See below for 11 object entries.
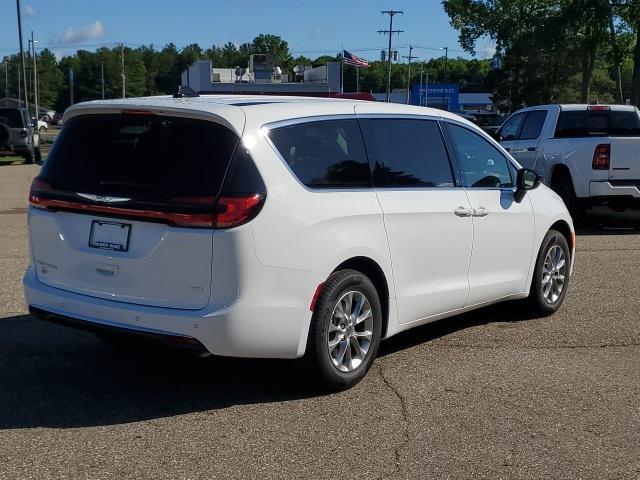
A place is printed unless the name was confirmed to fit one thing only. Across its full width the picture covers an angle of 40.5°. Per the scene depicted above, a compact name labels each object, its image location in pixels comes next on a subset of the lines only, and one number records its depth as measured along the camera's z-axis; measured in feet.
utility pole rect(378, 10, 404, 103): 298.97
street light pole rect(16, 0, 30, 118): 120.16
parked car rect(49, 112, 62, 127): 326.96
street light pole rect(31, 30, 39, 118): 171.17
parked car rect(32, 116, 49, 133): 244.16
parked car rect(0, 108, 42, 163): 96.58
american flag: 143.02
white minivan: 15.71
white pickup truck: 43.19
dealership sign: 317.01
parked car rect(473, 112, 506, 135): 194.70
